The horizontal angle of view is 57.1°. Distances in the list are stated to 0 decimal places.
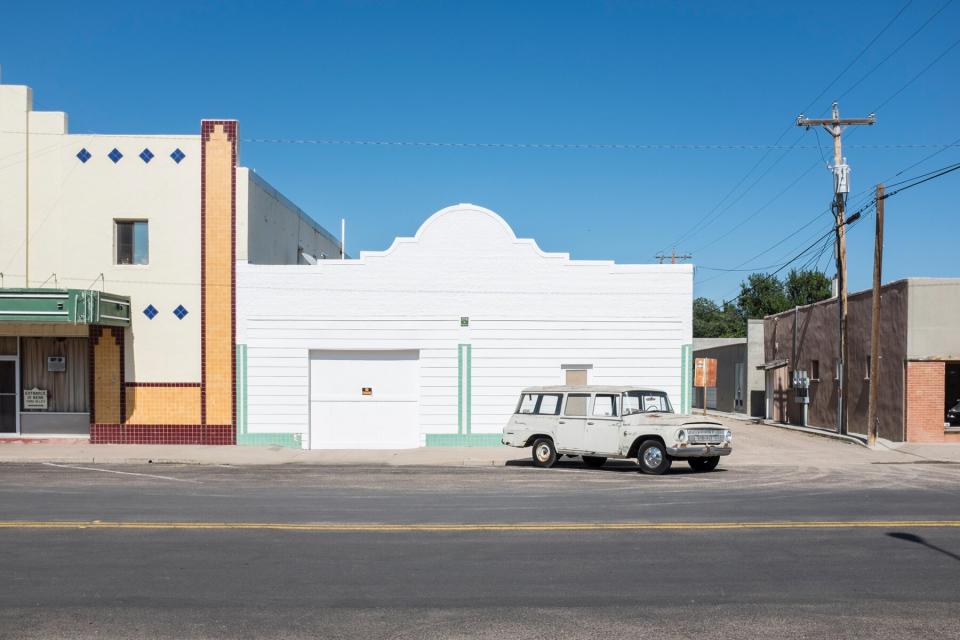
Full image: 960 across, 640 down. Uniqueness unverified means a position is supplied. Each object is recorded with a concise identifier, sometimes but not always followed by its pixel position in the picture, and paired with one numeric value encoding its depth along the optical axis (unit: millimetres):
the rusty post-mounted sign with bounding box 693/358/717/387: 35894
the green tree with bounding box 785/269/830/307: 78125
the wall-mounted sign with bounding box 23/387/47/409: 23984
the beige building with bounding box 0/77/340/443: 23500
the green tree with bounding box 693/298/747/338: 95688
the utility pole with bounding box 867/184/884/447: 24203
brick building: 24234
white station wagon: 17531
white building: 23656
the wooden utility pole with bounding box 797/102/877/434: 28703
